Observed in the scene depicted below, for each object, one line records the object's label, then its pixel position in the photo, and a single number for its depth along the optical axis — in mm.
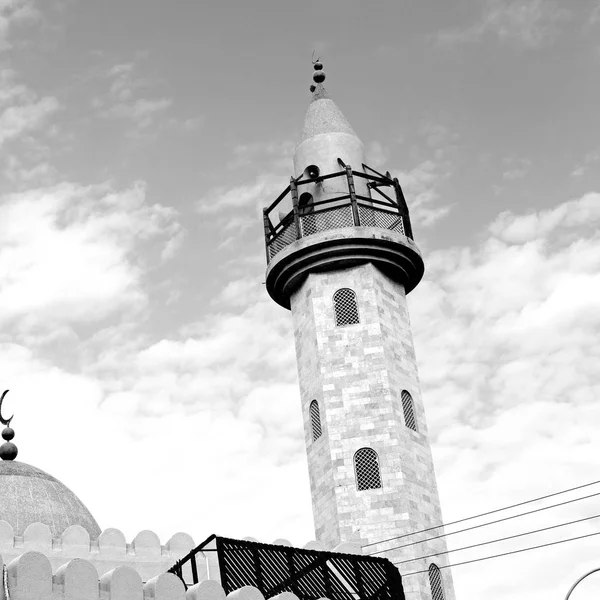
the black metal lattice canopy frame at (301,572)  14023
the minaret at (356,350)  20281
